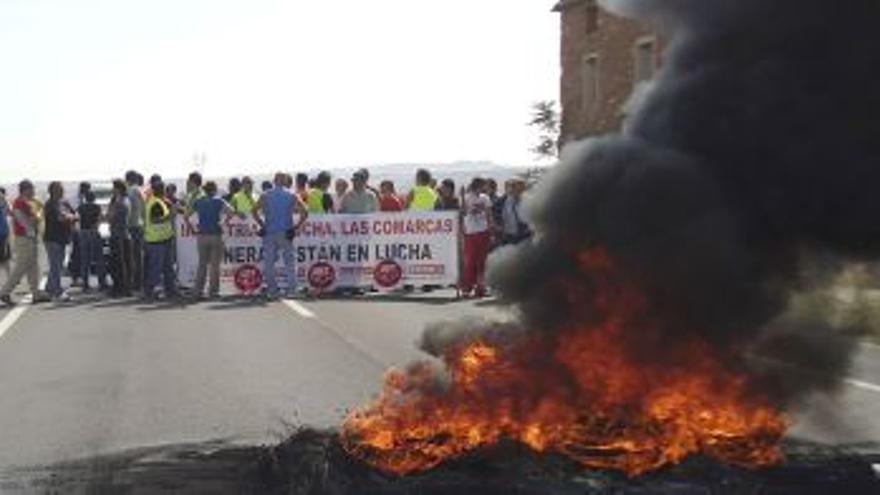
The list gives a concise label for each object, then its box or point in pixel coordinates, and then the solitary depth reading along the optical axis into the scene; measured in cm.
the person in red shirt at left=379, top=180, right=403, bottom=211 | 1888
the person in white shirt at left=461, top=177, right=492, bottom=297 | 1759
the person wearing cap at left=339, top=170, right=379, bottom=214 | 1848
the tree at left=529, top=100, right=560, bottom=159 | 3884
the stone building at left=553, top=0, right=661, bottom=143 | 3756
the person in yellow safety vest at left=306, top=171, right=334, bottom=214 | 1862
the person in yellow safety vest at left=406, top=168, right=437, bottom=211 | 1880
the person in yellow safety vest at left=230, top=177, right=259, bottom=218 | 1825
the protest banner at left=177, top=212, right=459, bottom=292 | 1814
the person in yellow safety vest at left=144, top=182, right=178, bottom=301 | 1744
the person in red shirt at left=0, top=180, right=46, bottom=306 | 1720
